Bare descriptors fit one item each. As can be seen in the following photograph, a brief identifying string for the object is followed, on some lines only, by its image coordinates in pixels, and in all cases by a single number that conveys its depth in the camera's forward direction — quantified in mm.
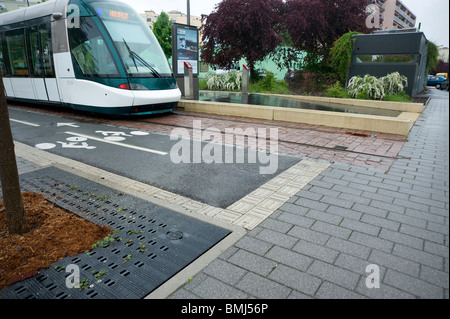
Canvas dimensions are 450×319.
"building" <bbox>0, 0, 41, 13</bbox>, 74812
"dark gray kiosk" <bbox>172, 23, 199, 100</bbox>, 12930
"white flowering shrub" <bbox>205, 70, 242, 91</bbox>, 18328
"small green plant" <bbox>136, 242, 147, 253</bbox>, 2915
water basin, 10766
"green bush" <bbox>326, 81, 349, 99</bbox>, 14078
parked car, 32188
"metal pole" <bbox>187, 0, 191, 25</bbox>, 17150
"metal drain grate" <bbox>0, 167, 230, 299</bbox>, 2402
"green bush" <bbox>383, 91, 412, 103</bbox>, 13172
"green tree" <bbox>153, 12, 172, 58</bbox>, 42281
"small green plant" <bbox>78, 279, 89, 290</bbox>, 2416
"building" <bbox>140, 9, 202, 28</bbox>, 115119
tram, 8930
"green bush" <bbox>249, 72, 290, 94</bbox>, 16906
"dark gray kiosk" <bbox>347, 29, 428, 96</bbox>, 14641
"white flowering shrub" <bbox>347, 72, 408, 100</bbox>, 13227
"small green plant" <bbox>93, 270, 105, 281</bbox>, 2519
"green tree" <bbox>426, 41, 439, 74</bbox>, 20009
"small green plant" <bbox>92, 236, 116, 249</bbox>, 2963
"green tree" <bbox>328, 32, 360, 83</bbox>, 15574
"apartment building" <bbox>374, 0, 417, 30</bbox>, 82375
